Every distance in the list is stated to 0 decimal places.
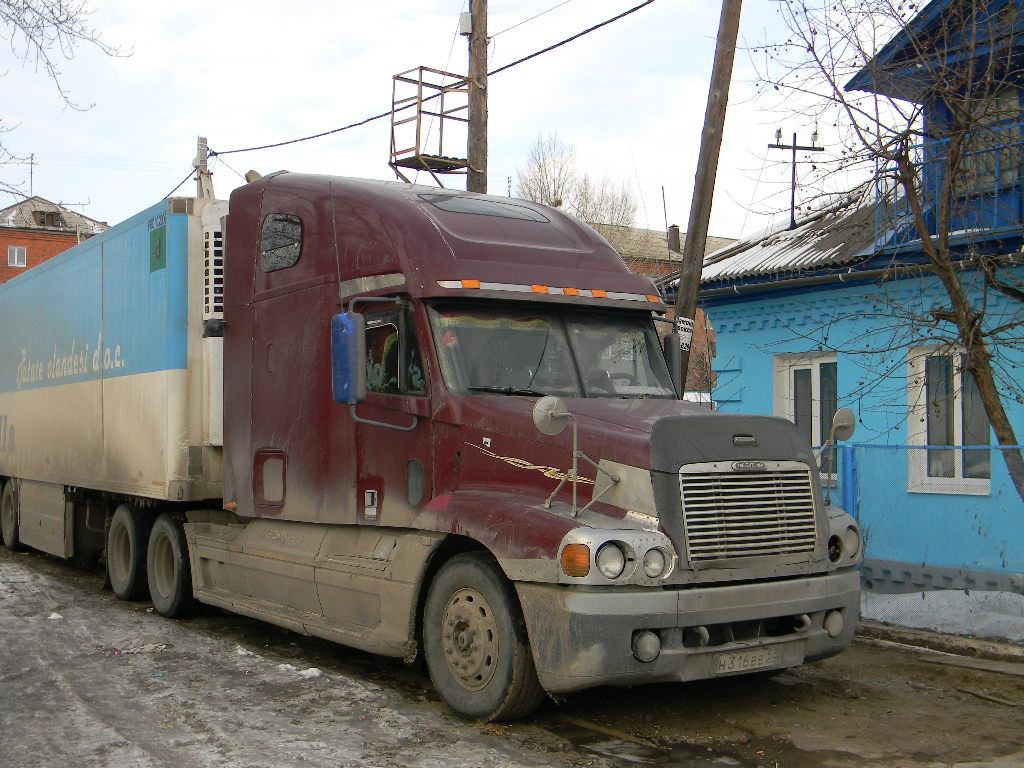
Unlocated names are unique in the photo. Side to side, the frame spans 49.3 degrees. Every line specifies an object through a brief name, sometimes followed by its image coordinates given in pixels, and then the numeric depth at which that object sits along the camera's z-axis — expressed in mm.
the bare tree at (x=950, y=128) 9039
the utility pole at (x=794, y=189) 9781
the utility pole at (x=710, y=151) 10945
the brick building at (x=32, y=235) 65750
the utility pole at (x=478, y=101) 14508
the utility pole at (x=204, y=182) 10266
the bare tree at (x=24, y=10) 10094
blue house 9219
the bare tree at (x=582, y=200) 44844
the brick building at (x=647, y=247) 33103
